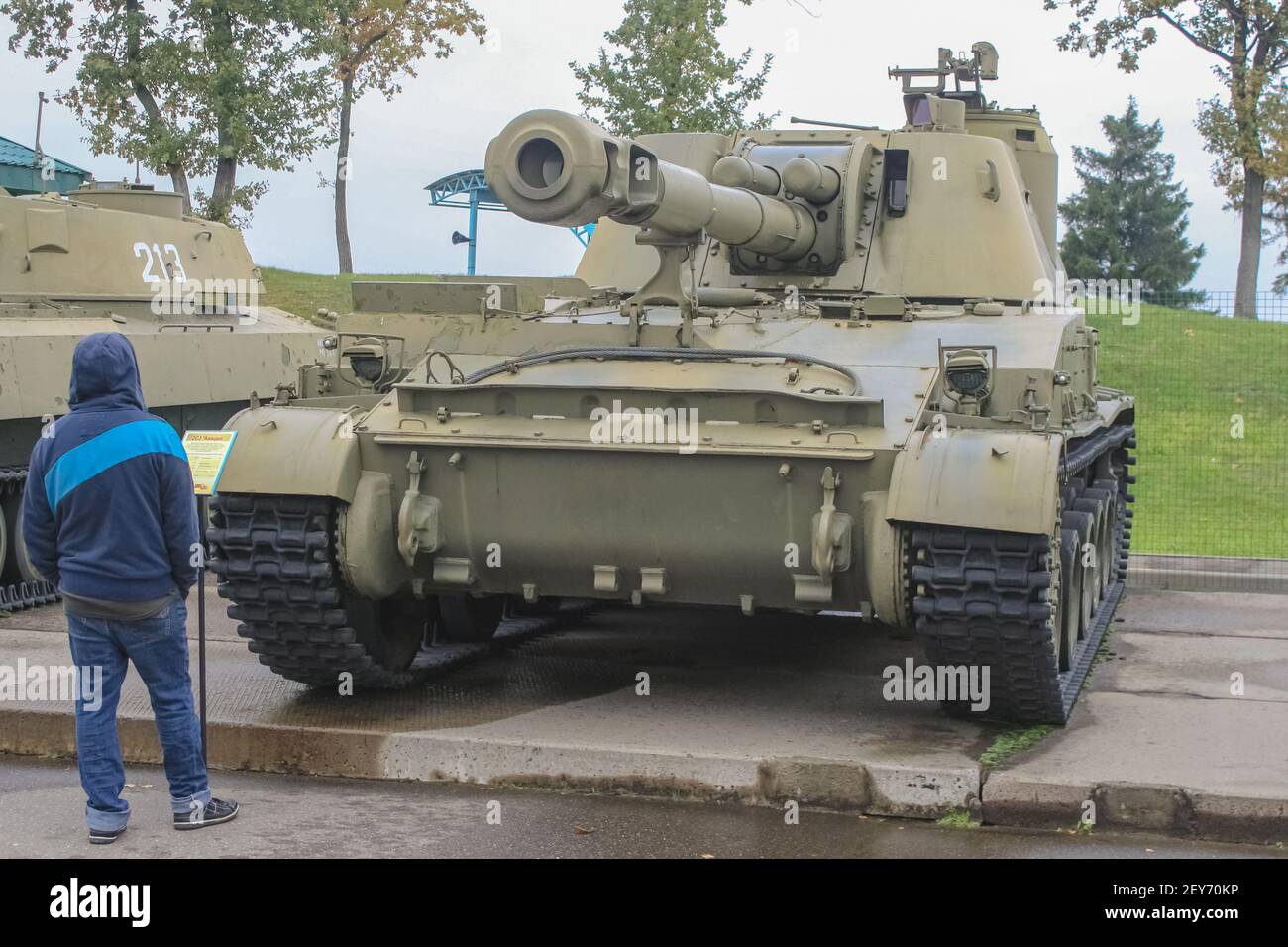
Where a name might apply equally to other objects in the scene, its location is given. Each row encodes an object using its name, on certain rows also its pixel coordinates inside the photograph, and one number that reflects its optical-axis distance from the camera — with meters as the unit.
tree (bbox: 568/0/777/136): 23.95
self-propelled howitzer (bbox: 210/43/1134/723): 7.17
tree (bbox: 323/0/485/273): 31.83
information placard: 7.48
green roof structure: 34.50
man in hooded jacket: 6.27
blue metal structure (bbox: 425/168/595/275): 31.03
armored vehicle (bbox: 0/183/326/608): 12.16
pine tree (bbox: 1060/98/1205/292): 45.00
